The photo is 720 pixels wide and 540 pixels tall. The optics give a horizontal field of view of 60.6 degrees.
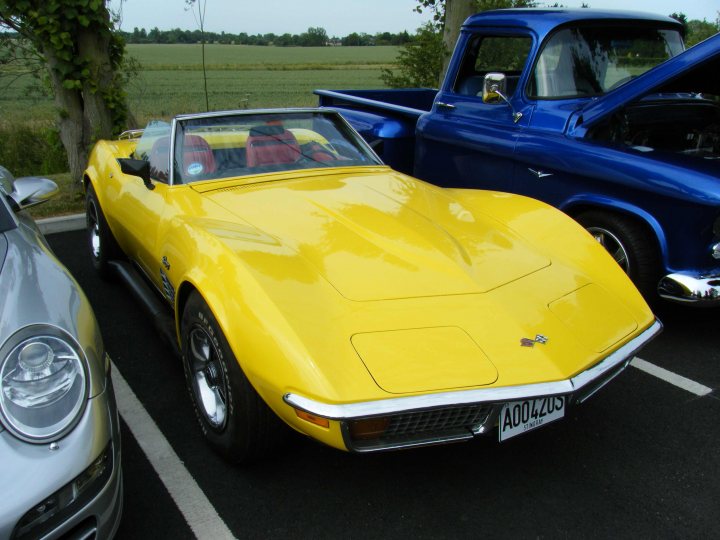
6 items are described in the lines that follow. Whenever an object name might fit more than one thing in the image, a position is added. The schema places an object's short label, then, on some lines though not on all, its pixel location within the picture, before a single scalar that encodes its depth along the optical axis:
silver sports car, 1.66
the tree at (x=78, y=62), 6.15
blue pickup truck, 3.42
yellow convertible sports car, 2.03
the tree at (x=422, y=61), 10.66
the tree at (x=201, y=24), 6.23
